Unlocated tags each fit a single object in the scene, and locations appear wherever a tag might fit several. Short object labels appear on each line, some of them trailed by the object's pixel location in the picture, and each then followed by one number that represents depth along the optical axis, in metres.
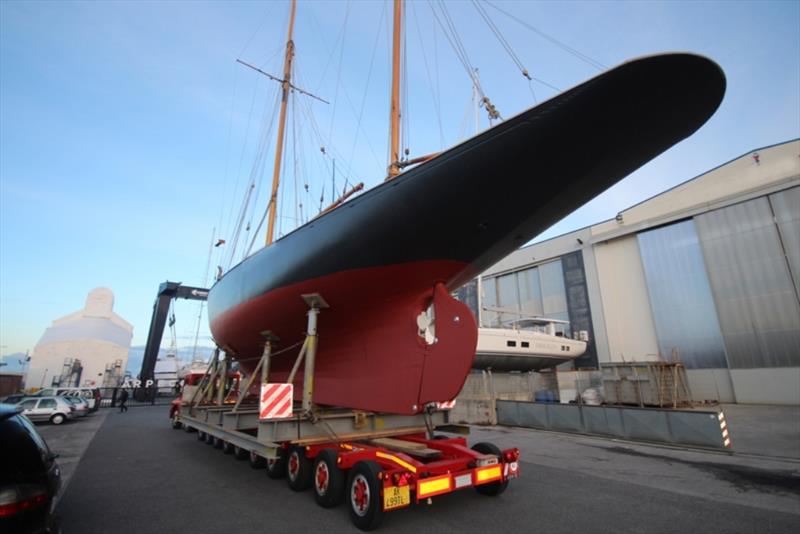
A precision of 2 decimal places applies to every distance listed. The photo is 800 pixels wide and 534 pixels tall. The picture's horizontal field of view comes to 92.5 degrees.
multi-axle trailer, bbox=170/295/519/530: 3.88
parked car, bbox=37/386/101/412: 19.19
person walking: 19.53
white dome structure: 39.91
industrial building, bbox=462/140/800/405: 16.31
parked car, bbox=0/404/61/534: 2.15
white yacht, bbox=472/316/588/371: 19.42
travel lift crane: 26.81
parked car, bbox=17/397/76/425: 14.17
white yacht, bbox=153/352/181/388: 37.99
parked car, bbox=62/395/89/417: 16.03
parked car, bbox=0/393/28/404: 16.72
